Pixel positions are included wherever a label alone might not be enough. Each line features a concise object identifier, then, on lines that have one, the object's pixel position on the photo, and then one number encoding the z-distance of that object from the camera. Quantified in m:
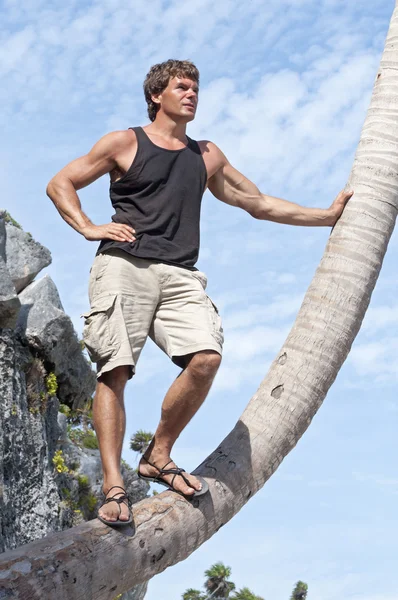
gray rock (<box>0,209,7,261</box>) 15.00
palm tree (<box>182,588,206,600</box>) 29.64
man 5.07
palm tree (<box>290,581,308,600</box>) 33.53
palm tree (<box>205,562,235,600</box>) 30.78
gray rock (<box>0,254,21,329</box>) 14.26
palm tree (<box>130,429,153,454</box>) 23.97
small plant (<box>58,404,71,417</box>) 17.28
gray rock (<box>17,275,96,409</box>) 15.34
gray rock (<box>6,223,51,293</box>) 16.06
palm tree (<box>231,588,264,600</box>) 29.64
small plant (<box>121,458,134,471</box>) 19.13
